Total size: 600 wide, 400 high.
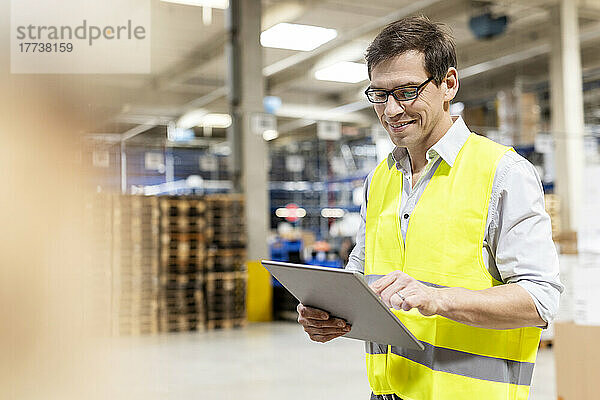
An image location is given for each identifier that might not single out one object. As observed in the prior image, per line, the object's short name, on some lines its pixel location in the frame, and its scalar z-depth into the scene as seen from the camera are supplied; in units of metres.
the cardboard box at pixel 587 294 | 3.51
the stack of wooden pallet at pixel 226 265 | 9.56
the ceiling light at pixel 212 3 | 7.23
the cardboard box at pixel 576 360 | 3.59
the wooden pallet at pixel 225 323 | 9.41
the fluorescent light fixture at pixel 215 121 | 12.22
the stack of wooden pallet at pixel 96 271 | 1.82
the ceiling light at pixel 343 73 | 11.96
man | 1.32
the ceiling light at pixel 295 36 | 10.13
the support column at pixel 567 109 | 11.41
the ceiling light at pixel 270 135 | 10.70
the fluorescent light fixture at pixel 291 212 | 14.52
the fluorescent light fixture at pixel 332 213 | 14.54
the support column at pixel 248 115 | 10.22
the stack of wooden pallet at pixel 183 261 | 9.21
